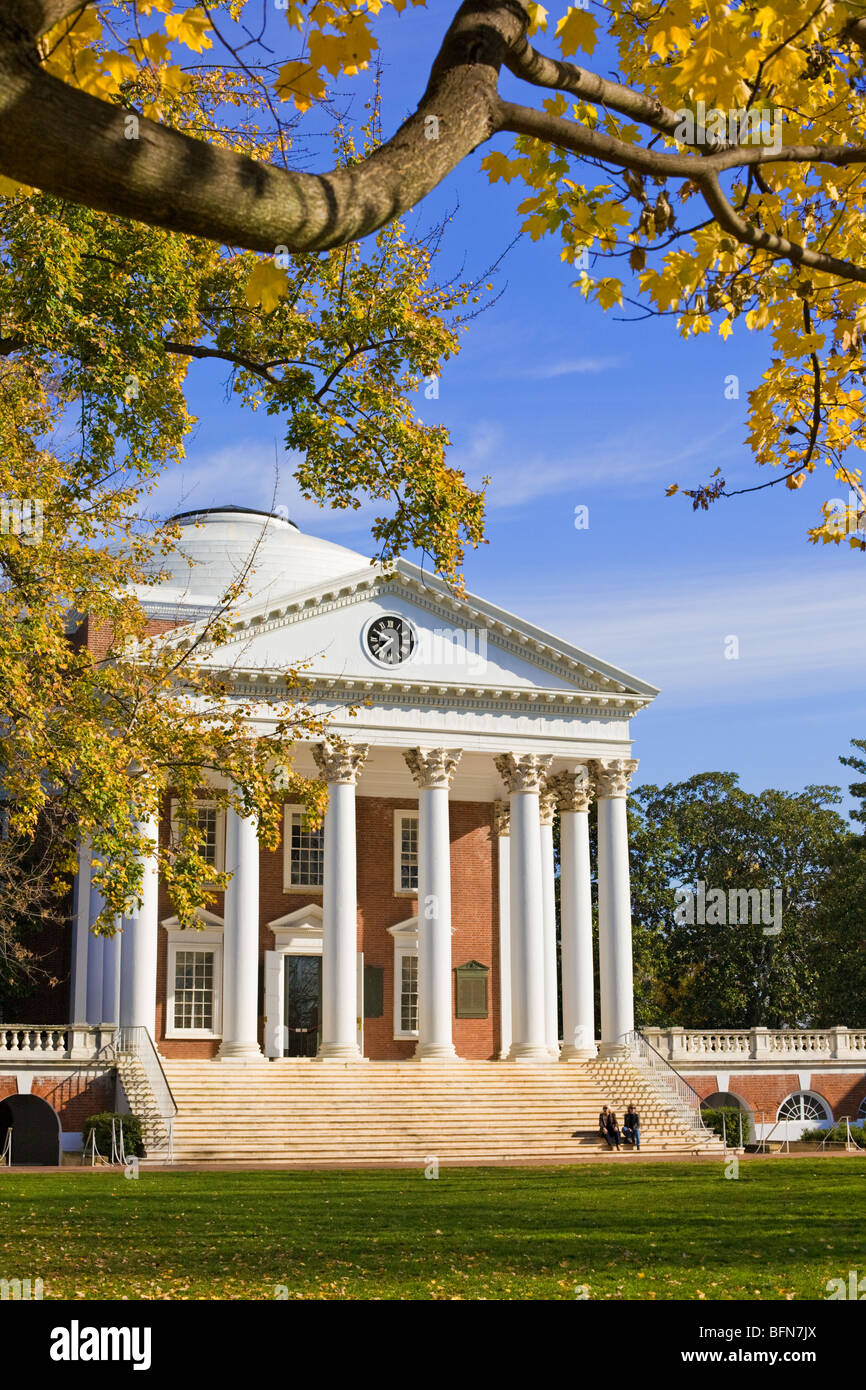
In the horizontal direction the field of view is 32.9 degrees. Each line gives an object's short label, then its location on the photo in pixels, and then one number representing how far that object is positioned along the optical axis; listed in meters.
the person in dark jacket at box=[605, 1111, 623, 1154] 35.09
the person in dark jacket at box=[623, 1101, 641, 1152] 35.22
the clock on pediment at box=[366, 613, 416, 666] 41.81
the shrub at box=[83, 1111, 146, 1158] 33.22
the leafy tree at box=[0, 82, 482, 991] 15.31
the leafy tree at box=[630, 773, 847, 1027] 65.81
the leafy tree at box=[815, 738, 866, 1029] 60.53
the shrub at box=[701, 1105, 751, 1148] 39.22
